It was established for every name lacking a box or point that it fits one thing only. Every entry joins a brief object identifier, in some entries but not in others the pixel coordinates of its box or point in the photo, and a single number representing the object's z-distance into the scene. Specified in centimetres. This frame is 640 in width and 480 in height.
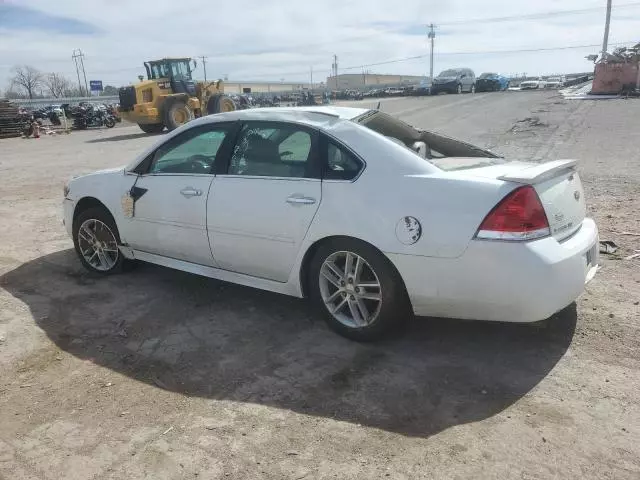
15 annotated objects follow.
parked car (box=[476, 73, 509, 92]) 4419
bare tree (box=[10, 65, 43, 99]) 8962
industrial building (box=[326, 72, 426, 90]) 12344
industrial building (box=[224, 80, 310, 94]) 11281
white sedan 303
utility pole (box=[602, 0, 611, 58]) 5612
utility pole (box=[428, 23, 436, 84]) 10238
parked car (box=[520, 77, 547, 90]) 4638
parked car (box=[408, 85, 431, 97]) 4458
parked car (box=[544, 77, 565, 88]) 4673
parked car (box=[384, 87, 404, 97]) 5183
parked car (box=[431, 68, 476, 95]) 4128
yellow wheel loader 2209
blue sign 4300
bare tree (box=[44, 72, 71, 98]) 9725
